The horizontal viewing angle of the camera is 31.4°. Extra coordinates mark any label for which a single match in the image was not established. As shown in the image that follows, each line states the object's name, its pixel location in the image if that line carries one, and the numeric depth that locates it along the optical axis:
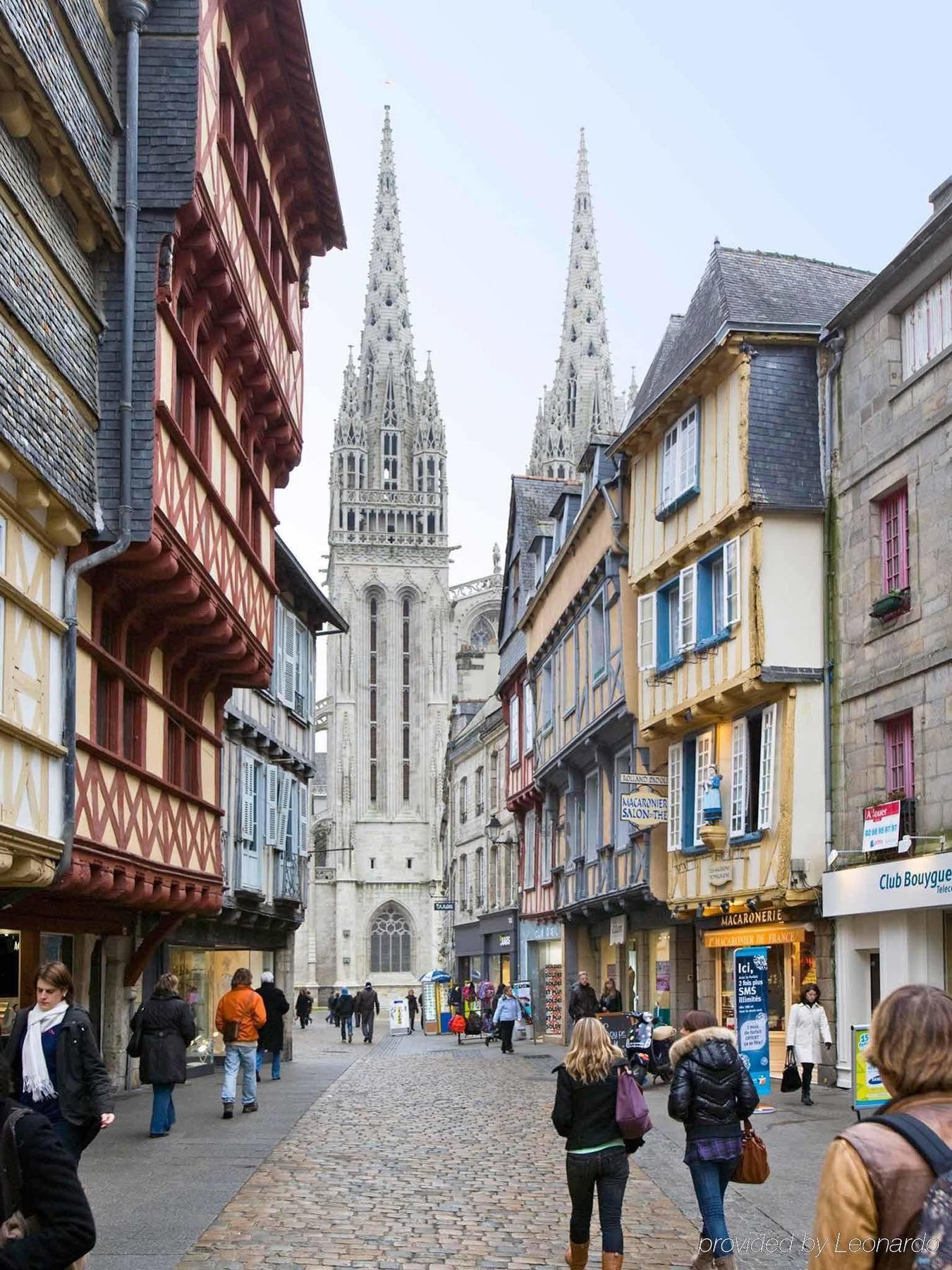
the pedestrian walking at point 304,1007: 49.75
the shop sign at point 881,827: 16.58
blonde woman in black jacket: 7.94
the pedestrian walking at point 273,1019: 22.81
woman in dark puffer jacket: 8.14
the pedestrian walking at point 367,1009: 40.00
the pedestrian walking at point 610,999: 24.09
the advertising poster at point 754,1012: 16.23
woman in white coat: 16.73
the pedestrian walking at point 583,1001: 22.98
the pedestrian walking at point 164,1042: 14.13
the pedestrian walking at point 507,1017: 30.51
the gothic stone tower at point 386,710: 92.38
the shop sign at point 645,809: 22.00
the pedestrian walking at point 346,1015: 41.10
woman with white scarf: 8.17
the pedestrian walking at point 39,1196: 3.64
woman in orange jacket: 16.31
